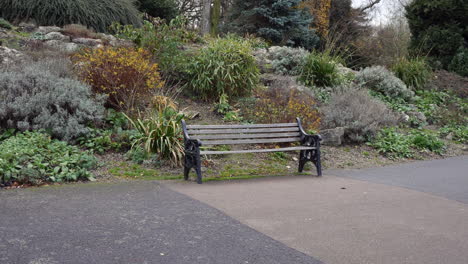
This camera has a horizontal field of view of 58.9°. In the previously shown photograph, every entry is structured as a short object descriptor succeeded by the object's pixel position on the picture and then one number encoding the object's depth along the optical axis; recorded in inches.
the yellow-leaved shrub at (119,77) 329.7
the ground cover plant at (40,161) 212.8
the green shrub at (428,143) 377.1
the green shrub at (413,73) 583.2
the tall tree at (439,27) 652.1
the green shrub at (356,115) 371.9
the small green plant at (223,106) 385.7
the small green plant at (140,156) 267.1
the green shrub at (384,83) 521.0
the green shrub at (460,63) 645.9
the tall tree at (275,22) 716.0
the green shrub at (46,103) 273.1
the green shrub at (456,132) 425.2
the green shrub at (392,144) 355.6
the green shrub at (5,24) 487.8
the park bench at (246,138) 246.4
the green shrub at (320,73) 493.4
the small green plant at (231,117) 371.6
